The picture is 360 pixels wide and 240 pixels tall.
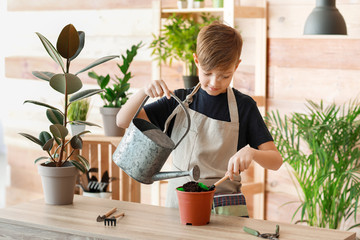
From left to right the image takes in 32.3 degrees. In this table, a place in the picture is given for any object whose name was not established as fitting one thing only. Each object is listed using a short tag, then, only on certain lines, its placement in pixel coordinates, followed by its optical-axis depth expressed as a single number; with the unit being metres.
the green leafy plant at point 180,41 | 3.62
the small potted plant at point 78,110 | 3.40
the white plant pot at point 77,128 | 3.31
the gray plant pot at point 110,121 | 3.31
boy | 2.19
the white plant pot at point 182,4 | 3.68
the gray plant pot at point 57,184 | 2.31
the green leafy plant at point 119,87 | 3.30
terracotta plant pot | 2.00
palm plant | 3.20
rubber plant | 2.31
